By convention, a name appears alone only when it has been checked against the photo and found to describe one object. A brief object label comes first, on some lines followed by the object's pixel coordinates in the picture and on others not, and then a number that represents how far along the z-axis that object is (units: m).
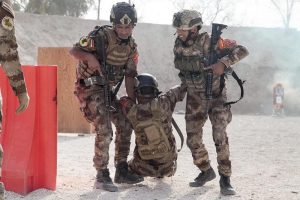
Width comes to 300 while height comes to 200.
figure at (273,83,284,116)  40.09
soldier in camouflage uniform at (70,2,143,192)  9.60
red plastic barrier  9.05
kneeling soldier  9.99
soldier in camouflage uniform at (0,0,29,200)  5.94
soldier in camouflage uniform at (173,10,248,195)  9.78
